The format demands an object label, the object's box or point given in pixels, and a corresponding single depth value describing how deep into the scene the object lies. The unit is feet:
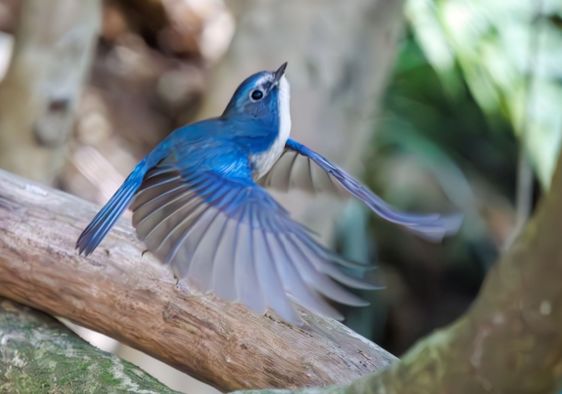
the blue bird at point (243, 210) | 14.79
